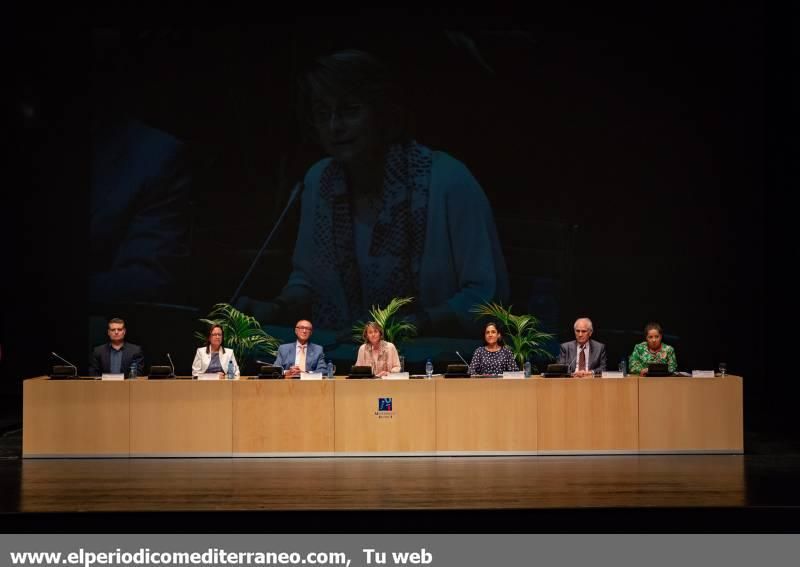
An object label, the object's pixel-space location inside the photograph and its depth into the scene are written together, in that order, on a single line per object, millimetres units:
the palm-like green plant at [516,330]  8281
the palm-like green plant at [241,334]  8367
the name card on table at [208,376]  6855
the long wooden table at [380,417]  6707
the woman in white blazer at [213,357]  7250
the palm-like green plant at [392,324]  8578
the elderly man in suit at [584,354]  7219
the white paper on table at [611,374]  6880
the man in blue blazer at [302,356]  7391
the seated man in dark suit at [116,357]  7277
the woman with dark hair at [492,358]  7156
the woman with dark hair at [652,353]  7066
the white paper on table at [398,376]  6820
